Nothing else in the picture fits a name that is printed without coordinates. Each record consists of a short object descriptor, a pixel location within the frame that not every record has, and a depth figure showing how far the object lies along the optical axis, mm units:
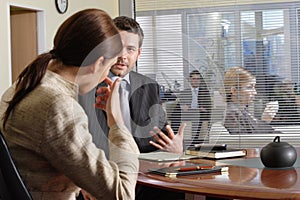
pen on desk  1866
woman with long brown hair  1293
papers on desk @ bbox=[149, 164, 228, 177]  1820
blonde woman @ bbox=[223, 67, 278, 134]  3981
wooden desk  1552
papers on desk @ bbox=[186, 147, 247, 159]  2207
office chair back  1245
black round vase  1940
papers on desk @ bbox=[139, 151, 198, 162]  2131
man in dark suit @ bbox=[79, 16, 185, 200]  1434
